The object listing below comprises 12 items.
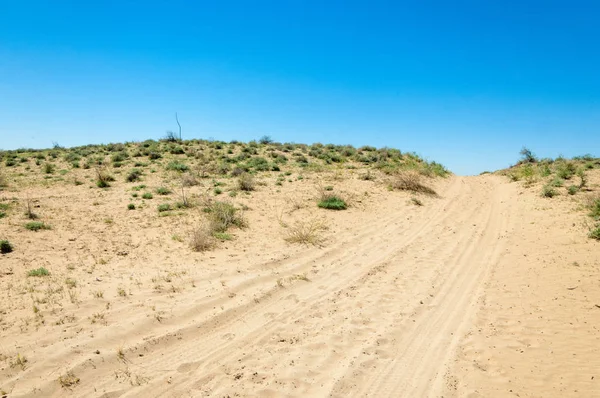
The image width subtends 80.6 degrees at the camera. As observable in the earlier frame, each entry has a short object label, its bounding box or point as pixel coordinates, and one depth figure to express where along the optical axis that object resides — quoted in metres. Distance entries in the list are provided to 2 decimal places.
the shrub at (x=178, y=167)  21.23
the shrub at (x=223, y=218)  10.38
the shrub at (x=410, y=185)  17.48
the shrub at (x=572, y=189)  15.11
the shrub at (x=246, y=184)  15.99
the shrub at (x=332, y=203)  13.37
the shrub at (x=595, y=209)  11.36
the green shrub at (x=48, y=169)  20.05
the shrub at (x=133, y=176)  18.09
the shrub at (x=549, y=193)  15.45
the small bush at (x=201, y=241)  8.88
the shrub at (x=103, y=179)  16.55
